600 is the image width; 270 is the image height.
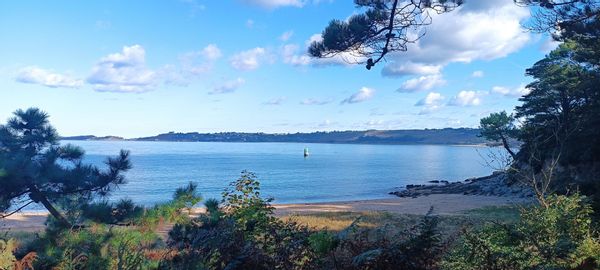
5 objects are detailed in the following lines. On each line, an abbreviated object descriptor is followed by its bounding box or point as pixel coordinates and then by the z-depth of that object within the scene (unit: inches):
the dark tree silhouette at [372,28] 258.5
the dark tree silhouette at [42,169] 322.3
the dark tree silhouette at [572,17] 343.3
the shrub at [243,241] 166.4
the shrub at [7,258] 134.0
